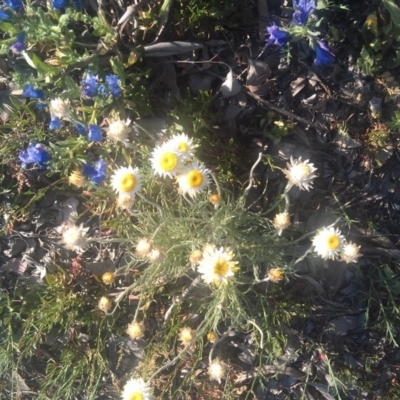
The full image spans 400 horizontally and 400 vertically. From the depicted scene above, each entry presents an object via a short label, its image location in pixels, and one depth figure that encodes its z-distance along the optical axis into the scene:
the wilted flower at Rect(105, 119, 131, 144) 0.41
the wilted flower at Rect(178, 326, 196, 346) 0.45
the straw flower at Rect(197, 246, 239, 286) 0.39
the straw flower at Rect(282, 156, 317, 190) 0.40
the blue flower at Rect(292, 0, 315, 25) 0.42
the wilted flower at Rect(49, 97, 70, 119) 0.41
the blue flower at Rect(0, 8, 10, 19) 0.40
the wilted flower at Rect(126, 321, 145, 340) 0.45
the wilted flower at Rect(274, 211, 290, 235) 0.41
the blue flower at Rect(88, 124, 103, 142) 0.44
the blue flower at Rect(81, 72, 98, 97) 0.43
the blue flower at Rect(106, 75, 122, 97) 0.43
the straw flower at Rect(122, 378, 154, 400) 0.43
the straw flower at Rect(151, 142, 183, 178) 0.39
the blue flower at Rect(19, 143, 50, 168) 0.46
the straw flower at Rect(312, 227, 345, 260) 0.41
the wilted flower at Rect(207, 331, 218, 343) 0.46
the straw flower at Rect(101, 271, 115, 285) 0.46
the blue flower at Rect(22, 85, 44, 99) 0.44
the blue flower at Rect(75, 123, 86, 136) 0.45
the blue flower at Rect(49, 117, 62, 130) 0.45
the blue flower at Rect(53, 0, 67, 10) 0.42
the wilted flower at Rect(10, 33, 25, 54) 0.41
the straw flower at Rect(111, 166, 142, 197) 0.40
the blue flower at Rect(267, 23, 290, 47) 0.43
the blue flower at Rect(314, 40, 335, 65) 0.45
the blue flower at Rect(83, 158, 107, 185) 0.45
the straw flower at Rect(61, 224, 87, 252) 0.41
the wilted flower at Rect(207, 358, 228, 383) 0.46
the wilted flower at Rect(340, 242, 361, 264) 0.42
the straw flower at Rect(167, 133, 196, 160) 0.40
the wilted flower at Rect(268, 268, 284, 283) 0.42
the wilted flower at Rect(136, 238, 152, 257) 0.41
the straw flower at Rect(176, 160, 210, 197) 0.39
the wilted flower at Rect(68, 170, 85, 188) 0.43
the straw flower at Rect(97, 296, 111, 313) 0.46
